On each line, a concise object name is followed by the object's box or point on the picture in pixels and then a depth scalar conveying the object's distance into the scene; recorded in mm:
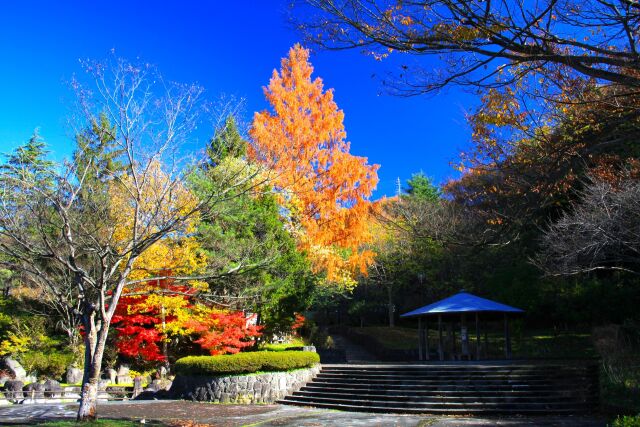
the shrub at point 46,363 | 19359
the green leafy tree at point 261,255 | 15234
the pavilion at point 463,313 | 17562
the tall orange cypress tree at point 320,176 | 19891
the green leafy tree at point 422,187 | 41338
